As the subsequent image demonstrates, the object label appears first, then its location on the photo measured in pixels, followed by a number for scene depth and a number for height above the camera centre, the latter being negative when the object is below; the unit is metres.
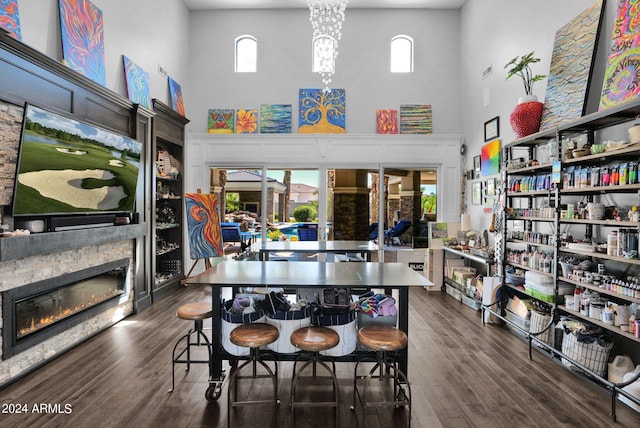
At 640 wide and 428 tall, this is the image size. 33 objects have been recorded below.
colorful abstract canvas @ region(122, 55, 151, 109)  4.93 +1.88
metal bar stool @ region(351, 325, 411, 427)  2.37 -0.90
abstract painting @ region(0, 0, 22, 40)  2.98 +1.65
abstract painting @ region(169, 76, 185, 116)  6.29 +2.11
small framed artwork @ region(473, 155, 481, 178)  6.17 +0.88
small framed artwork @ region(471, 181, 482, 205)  6.10 +0.41
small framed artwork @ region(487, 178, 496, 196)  5.58 +0.47
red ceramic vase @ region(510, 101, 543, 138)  4.06 +1.14
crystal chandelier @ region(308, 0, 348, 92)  6.97 +3.30
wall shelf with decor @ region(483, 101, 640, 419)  2.79 -0.15
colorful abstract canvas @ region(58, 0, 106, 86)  3.75 +1.95
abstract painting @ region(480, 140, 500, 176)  5.50 +0.93
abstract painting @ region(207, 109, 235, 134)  7.09 +1.83
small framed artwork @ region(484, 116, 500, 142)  5.51 +1.39
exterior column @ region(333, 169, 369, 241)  7.61 +0.21
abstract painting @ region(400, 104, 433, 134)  7.03 +1.90
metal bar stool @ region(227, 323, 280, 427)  2.40 -0.86
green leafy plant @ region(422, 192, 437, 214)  7.18 +0.25
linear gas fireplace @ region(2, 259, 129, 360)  2.95 -0.92
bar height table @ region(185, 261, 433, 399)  2.59 -0.50
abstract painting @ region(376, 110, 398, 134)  7.03 +1.83
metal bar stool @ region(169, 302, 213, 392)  2.86 -0.83
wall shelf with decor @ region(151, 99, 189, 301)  5.63 +0.24
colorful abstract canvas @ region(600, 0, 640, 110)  2.95 +1.35
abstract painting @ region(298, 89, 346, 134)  7.03 +2.02
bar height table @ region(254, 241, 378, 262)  4.71 -0.46
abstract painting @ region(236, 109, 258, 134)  7.08 +1.82
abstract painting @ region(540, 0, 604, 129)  3.53 +1.58
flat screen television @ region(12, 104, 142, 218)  2.98 +0.44
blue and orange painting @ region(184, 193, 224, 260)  4.15 -0.18
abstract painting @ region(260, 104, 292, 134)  7.05 +1.86
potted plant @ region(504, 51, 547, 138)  4.06 +1.18
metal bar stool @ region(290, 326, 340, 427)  2.36 -0.85
